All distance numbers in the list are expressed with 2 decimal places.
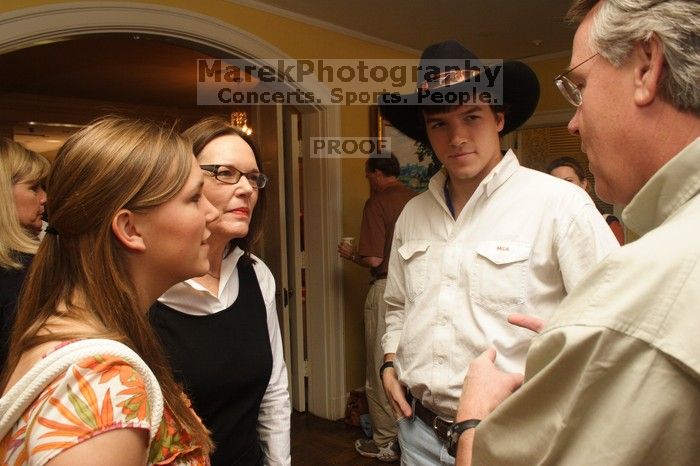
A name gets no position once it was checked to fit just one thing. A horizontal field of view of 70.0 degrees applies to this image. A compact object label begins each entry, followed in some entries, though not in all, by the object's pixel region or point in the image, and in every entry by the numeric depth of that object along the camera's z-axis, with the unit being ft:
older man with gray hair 1.43
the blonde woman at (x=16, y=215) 5.65
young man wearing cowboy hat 4.16
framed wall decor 14.25
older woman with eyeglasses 4.06
